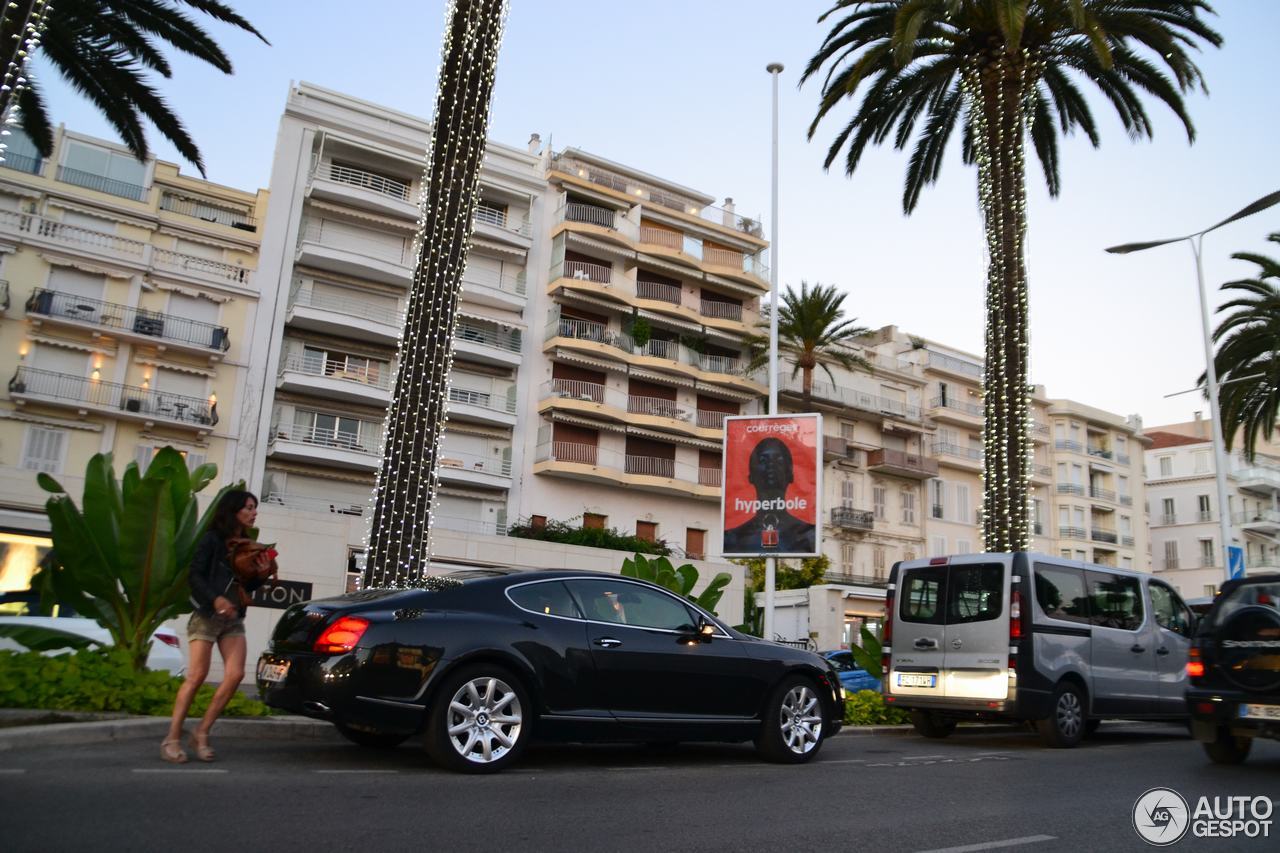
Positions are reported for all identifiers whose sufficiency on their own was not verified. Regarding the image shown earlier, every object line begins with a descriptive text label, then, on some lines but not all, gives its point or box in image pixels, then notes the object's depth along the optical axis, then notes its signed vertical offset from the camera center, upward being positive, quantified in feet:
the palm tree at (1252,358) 83.97 +26.46
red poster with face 59.11 +8.86
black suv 27.55 -0.07
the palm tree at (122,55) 49.83 +26.41
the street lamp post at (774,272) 75.92 +27.95
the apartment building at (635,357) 132.57 +36.78
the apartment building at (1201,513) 215.31 +33.21
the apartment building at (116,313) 102.58 +29.42
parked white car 34.96 -1.18
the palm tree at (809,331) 149.38 +45.49
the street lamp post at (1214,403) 83.03 +21.65
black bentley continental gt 21.83 -1.09
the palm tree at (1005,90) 52.70 +33.39
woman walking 21.13 -0.32
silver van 35.06 +0.40
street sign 74.02 +7.76
